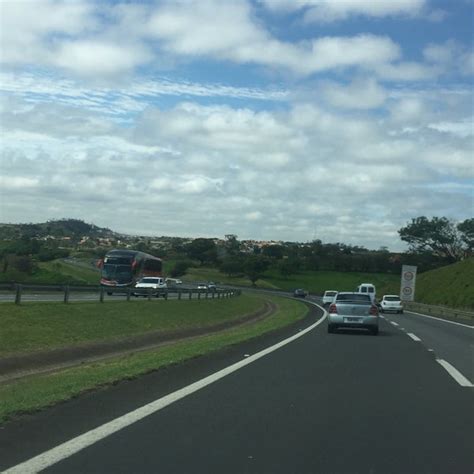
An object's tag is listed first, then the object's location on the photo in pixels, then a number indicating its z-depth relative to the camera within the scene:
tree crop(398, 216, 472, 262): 135.38
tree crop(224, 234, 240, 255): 153.01
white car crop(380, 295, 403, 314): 56.53
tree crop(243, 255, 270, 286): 124.00
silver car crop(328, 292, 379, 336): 26.78
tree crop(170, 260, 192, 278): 111.25
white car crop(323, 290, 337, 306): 67.10
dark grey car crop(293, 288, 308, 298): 94.94
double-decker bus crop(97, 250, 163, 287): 56.56
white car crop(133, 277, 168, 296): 55.62
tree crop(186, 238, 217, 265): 138.00
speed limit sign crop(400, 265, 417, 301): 65.75
